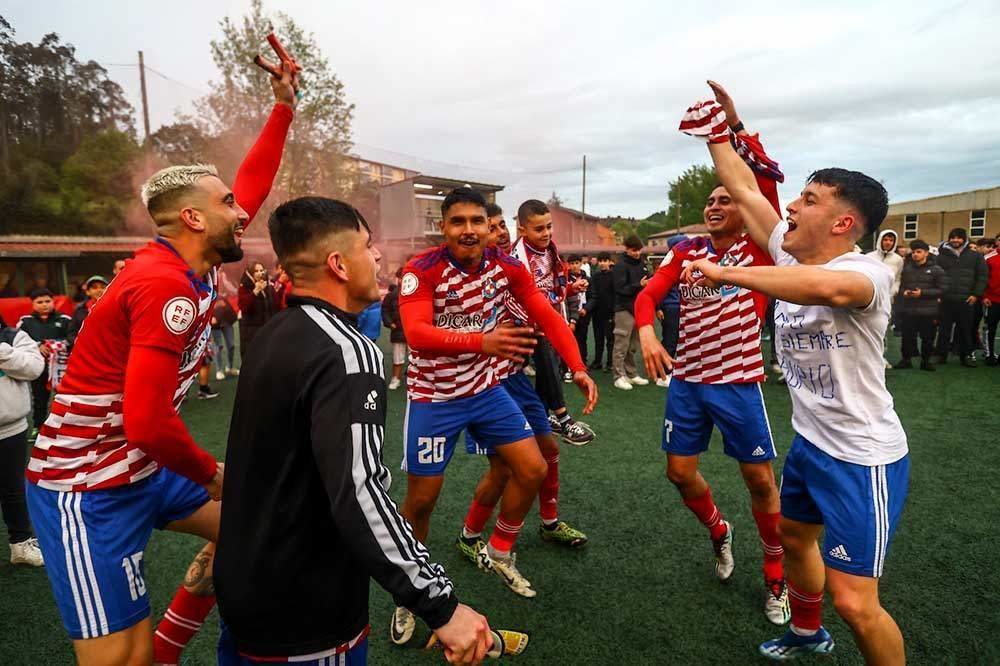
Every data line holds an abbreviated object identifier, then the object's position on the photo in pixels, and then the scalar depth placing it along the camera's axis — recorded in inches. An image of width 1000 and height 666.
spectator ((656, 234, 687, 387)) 343.9
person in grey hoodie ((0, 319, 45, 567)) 147.1
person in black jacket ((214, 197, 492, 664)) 56.4
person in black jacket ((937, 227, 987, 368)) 411.8
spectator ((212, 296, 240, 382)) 382.3
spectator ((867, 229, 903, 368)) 393.1
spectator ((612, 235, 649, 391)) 377.1
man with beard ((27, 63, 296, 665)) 75.1
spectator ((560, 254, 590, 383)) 422.6
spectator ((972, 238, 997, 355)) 420.8
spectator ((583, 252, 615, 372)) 426.6
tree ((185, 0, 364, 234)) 1133.1
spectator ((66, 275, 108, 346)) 268.1
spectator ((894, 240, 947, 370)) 399.2
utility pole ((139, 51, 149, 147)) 1018.1
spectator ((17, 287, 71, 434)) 255.6
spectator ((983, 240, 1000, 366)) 414.6
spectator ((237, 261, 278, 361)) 322.7
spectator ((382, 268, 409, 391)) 386.6
